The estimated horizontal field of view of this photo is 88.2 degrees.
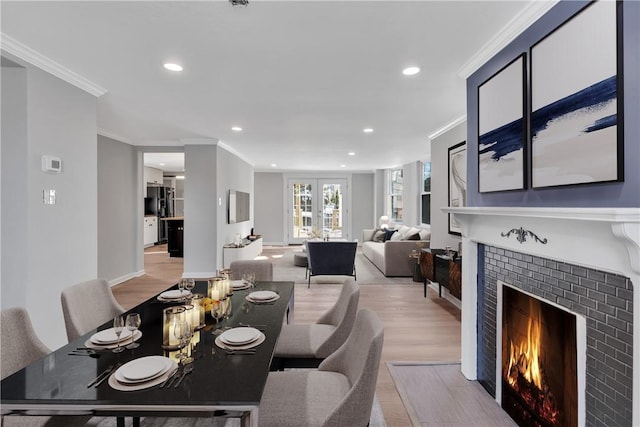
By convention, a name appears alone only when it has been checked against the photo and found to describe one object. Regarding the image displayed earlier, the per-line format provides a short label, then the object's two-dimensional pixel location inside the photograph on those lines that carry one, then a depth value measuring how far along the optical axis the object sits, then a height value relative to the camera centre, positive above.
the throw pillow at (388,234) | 8.21 -0.55
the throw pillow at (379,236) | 8.36 -0.61
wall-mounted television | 6.71 +0.13
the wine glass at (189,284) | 2.38 -0.52
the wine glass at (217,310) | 1.80 -0.53
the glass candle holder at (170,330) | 1.48 -0.54
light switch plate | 2.64 +0.12
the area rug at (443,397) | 2.06 -1.29
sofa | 6.05 -0.75
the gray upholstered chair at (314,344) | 2.02 -0.83
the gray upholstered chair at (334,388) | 1.30 -0.83
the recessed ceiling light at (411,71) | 2.69 +1.17
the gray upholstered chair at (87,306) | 1.95 -0.61
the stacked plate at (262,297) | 2.18 -0.57
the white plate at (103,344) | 1.49 -0.61
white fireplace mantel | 1.15 -0.14
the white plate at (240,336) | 1.52 -0.59
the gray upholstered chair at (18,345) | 1.54 -0.66
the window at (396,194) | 9.37 +0.51
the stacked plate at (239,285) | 2.48 -0.56
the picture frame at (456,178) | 4.16 +0.45
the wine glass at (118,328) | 1.48 -0.53
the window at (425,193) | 7.18 +0.42
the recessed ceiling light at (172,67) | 2.62 +1.18
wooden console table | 3.80 -0.74
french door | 10.76 +0.17
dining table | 1.08 -0.62
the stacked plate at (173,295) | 2.20 -0.57
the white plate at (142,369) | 1.19 -0.59
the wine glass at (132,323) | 1.57 -0.53
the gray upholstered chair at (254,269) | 3.13 -0.54
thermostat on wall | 2.61 +0.39
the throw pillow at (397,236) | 6.86 -0.50
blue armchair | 5.48 -0.77
